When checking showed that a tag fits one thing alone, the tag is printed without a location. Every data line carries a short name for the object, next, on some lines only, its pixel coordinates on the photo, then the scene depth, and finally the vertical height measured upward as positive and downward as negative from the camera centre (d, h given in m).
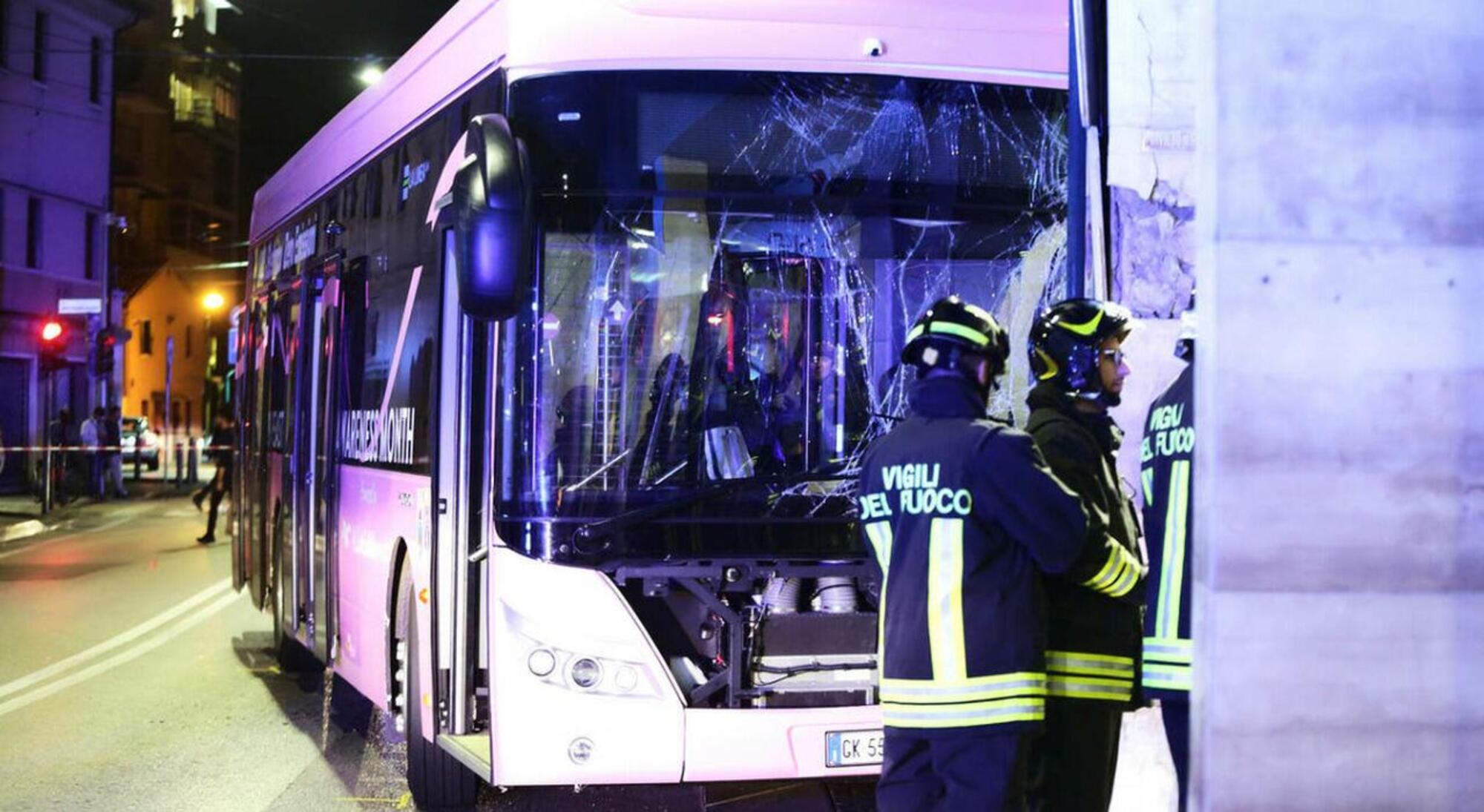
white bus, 5.92 +0.31
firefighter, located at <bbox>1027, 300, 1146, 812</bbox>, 4.84 -0.52
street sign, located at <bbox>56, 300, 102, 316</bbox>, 30.20 +2.25
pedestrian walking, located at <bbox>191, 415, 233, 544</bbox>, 20.03 -0.43
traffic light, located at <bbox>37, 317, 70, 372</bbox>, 31.27 +1.72
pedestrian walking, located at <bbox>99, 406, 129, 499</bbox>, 34.81 -0.47
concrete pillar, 3.67 +0.05
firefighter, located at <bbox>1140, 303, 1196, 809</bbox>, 4.85 -0.33
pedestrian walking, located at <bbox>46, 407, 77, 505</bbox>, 32.00 -0.41
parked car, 48.16 -0.32
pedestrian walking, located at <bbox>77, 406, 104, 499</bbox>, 34.12 -0.39
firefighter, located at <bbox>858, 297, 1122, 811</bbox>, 4.20 -0.36
